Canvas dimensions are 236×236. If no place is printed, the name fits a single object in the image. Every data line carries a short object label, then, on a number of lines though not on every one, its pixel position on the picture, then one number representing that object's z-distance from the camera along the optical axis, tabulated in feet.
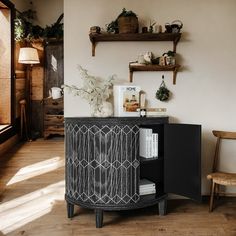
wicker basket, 9.59
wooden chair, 9.28
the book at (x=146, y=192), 9.44
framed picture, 10.00
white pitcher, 21.07
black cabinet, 8.74
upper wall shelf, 9.76
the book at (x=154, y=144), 9.52
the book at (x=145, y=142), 9.45
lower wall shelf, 9.91
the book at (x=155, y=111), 10.25
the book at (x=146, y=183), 9.53
